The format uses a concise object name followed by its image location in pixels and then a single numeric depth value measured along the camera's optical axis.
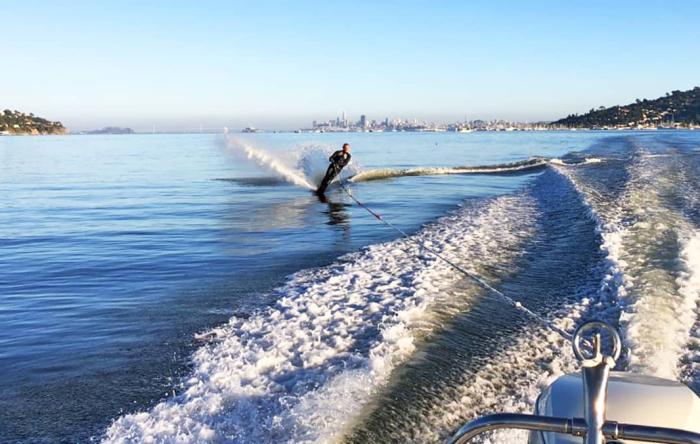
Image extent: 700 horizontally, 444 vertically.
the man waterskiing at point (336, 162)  23.98
